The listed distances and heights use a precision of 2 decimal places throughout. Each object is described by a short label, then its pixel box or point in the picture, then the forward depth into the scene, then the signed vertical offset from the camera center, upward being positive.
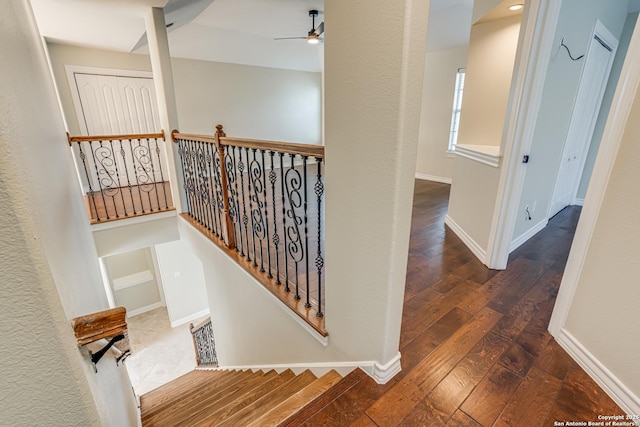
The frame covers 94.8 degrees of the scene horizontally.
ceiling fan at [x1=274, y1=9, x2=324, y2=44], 3.64 +1.01
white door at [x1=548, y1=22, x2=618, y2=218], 2.96 +0.01
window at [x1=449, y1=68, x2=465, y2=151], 5.25 +0.18
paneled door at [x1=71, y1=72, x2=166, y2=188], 4.42 +0.14
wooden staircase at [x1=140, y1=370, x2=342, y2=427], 1.43 -1.88
